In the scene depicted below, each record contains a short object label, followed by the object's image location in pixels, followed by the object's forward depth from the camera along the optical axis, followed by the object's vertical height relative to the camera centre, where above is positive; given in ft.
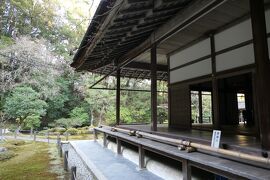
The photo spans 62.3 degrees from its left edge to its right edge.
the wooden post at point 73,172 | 14.12 -3.70
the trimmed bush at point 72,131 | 62.02 -4.89
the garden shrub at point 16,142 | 45.31 -5.87
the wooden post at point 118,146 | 23.32 -3.46
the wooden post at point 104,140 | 29.17 -3.48
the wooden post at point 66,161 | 23.63 -5.02
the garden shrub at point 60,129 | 66.32 -4.81
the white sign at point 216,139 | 10.65 -1.25
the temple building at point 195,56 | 8.93 +4.84
